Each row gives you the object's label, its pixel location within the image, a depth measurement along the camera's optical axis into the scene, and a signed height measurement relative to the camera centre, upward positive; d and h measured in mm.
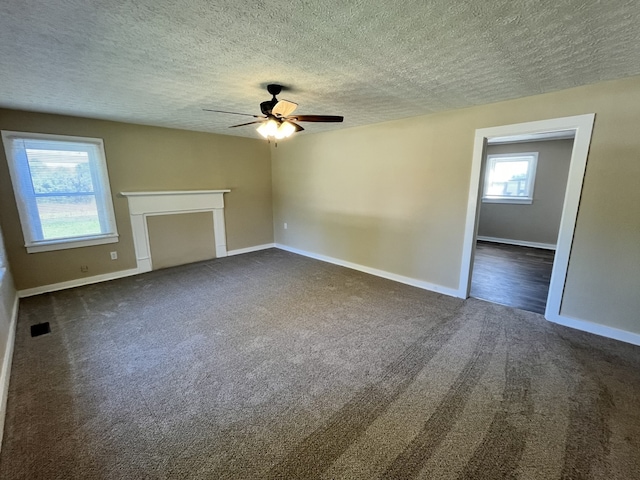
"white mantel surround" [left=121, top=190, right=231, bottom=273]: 4227 -329
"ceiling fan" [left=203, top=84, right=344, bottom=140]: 2408 +606
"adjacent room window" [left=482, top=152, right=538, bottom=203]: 5984 +176
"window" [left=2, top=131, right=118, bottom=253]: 3324 -43
